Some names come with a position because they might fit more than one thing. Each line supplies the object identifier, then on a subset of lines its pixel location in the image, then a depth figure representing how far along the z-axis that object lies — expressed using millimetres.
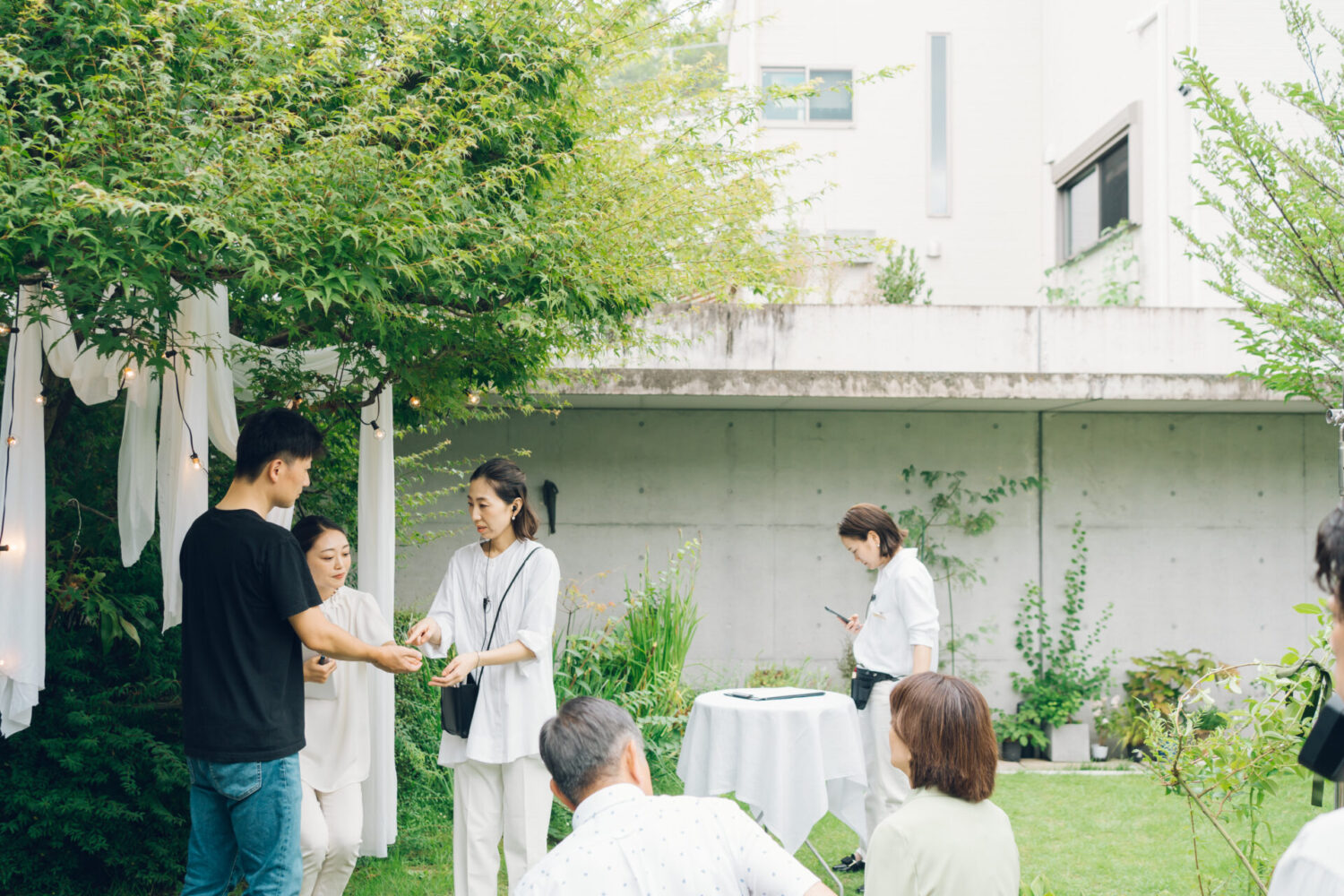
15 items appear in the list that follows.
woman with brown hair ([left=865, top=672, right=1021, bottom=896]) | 2062
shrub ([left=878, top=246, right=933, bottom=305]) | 10344
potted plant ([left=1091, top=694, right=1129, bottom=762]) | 6902
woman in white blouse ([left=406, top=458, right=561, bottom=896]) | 3332
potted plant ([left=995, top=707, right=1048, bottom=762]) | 6844
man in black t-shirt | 2689
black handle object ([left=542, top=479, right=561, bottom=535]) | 7277
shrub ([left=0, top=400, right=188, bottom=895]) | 4113
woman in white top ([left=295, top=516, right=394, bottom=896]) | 3191
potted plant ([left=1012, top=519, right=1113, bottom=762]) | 6875
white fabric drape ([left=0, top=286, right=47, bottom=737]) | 3350
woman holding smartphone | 4273
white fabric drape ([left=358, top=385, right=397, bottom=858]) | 4180
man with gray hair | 1660
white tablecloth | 4055
